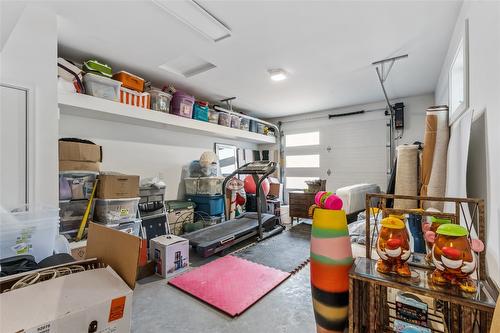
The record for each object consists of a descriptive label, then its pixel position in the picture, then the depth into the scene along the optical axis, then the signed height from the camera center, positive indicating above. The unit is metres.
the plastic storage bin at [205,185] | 4.15 -0.33
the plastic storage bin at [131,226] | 2.77 -0.74
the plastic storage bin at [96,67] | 2.66 +1.18
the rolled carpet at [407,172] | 2.75 -0.06
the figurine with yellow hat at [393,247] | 1.11 -0.39
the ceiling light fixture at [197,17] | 1.92 +1.37
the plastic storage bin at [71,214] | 2.51 -0.53
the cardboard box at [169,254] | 2.40 -0.94
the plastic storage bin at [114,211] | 2.69 -0.53
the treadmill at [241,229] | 2.93 -0.94
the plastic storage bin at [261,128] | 5.64 +0.97
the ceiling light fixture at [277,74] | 3.23 +1.35
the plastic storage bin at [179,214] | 3.75 -0.80
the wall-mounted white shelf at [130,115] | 2.59 +0.71
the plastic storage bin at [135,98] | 3.04 +0.96
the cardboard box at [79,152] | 2.48 +0.17
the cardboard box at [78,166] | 2.48 +0.01
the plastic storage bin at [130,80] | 2.99 +1.17
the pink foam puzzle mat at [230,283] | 1.93 -1.13
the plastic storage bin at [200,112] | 4.05 +0.99
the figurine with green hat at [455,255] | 0.93 -0.36
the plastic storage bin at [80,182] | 2.54 -0.17
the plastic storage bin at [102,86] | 2.69 +0.98
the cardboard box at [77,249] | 2.34 -0.85
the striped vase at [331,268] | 1.32 -0.59
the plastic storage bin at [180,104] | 3.72 +1.04
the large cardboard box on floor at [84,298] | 0.84 -0.55
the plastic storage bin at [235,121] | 4.84 +0.98
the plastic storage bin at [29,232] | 1.50 -0.45
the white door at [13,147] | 1.80 +0.16
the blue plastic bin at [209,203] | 4.12 -0.67
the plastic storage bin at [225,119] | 4.58 +0.98
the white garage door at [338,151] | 4.79 +0.39
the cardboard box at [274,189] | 5.55 -0.53
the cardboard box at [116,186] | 2.69 -0.23
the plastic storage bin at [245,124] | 5.16 +0.99
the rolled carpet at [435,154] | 2.06 +0.13
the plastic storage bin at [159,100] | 3.45 +1.03
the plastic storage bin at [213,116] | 4.36 +0.98
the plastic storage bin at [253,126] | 5.41 +0.99
